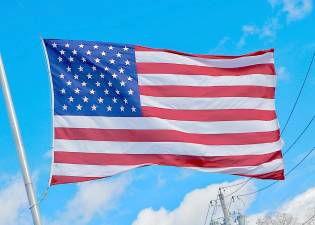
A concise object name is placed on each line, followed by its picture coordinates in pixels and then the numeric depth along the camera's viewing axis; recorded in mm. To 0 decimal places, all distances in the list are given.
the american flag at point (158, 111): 9602
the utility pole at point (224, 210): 48656
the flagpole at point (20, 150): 7711
